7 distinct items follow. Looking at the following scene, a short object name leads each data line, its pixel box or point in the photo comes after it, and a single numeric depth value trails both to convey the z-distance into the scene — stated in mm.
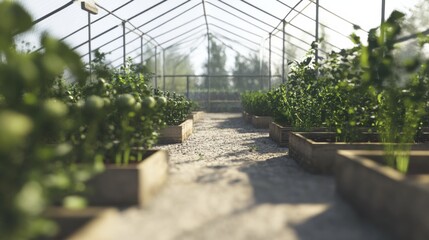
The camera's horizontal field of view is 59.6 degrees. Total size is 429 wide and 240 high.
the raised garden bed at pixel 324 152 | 4629
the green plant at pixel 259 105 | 11695
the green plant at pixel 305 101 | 6488
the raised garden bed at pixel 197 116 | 12552
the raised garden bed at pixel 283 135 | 7164
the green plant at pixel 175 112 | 8148
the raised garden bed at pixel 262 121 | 11422
